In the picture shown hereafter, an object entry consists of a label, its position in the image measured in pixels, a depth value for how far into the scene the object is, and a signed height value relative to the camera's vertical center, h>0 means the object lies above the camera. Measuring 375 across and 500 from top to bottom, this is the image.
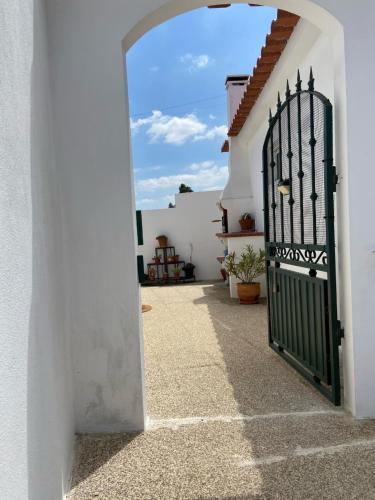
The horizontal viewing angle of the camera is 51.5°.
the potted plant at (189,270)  12.93 -1.13
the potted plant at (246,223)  9.17 +0.25
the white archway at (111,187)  2.77 +0.36
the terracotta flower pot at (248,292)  7.78 -1.18
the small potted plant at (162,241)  13.42 -0.13
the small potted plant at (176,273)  12.82 -1.20
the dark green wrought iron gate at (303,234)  3.08 -0.03
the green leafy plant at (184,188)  18.75 +2.34
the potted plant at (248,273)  7.80 -0.81
